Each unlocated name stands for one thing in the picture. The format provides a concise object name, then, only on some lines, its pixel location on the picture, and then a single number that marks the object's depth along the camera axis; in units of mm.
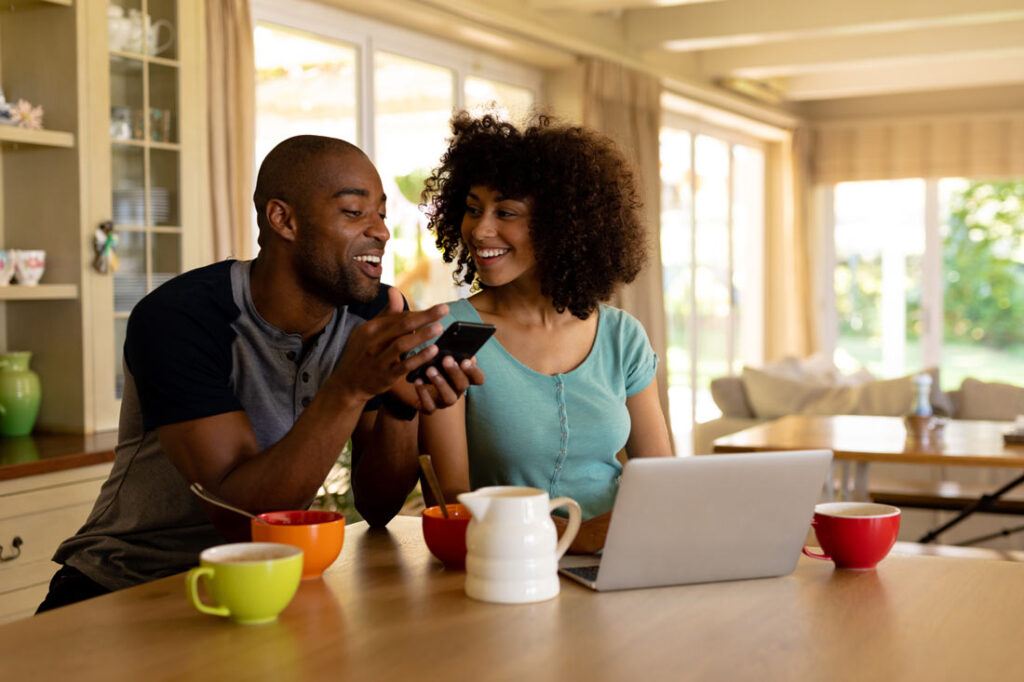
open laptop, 1245
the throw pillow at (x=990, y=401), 4945
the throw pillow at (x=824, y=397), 5105
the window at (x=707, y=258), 7434
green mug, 1115
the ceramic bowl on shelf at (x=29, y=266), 3090
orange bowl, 1279
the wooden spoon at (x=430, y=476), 1423
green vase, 3080
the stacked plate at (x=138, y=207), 3297
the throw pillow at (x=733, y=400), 5477
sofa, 4422
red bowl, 1354
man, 1642
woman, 1905
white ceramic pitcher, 1209
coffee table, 3320
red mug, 1366
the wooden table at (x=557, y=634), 1017
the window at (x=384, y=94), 4254
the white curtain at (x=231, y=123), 3535
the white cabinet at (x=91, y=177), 3127
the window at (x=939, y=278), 8742
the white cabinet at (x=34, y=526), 2645
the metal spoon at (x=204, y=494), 1330
